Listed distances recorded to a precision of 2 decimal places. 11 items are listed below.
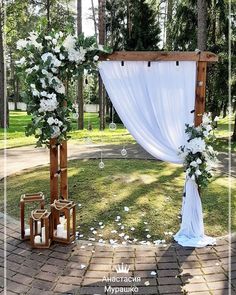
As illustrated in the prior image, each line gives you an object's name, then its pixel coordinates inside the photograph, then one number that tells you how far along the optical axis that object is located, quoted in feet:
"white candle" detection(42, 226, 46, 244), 16.69
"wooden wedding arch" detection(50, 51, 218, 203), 16.90
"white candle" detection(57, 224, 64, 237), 17.24
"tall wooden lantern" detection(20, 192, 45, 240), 17.40
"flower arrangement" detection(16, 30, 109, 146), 16.20
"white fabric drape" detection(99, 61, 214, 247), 17.49
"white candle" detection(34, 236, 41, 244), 16.72
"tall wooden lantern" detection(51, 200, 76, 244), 16.98
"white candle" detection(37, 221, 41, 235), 17.09
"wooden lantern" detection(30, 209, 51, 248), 16.57
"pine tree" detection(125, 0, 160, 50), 71.10
